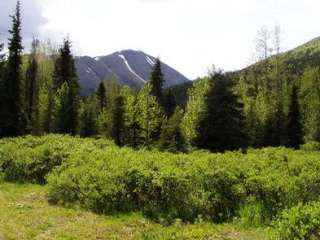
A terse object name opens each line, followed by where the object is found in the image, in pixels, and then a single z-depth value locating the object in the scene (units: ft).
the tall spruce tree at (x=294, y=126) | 207.92
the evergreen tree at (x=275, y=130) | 203.31
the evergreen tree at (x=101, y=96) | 287.89
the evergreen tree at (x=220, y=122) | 155.53
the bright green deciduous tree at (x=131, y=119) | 205.05
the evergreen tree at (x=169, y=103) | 281.74
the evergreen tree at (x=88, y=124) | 215.92
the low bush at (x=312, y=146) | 127.99
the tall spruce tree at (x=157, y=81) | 255.50
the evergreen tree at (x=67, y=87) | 196.44
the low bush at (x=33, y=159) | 83.76
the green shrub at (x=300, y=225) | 28.58
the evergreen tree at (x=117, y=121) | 204.72
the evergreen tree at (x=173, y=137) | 173.06
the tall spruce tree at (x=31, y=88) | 256.93
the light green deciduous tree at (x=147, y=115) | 206.28
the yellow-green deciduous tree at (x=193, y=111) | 161.58
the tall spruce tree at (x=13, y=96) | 198.70
